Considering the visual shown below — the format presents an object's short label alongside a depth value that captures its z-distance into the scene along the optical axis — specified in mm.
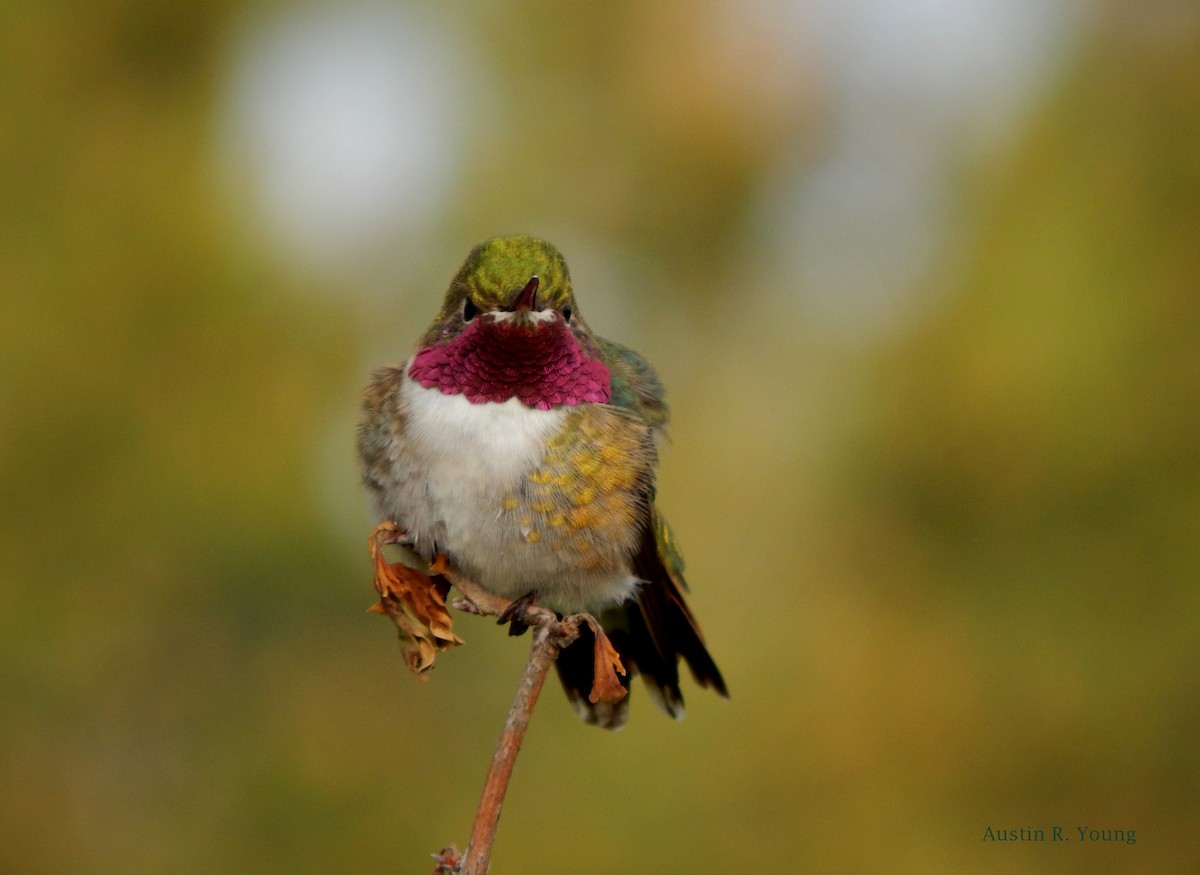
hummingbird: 5887
